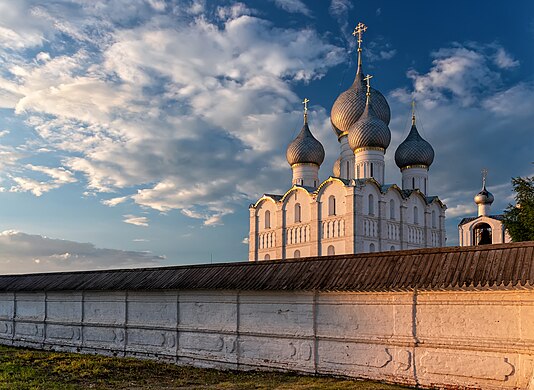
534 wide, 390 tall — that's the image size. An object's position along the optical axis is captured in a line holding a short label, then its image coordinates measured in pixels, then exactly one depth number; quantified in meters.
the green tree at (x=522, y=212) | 25.48
